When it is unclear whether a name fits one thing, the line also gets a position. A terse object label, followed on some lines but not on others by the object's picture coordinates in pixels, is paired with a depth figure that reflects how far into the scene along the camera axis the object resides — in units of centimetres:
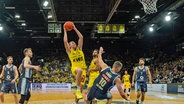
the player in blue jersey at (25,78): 849
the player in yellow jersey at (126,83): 2234
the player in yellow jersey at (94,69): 995
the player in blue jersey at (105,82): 691
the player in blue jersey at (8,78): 1108
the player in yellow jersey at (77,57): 924
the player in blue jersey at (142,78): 1293
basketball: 841
